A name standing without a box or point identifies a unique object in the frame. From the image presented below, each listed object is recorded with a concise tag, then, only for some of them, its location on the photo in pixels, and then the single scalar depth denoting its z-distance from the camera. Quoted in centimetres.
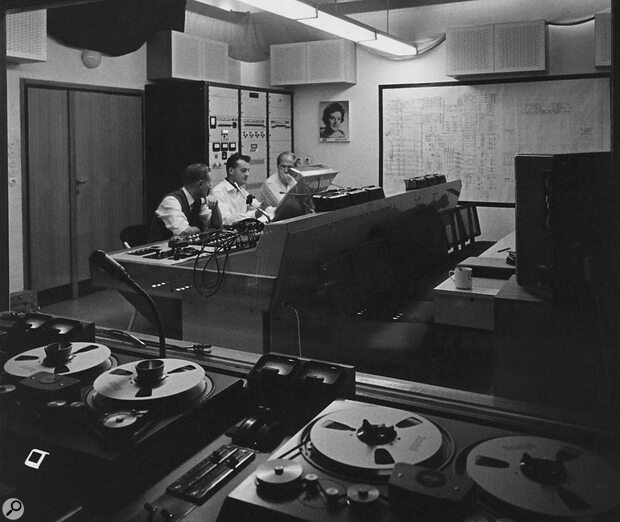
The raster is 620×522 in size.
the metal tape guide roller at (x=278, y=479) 81
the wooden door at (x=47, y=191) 524
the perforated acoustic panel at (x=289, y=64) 704
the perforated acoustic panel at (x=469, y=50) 619
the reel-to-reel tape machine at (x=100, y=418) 94
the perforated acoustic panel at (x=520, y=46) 604
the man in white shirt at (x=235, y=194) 578
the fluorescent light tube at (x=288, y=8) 367
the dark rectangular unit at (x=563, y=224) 142
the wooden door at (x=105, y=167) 566
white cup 269
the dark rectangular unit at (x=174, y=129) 614
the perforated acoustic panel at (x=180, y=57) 608
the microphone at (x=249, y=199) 589
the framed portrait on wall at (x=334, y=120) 732
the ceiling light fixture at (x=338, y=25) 378
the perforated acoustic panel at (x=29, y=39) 449
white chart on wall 624
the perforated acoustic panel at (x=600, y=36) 575
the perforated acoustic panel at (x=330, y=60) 692
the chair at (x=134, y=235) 458
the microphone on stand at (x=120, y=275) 130
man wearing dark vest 458
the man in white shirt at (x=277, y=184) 624
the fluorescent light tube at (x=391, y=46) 553
